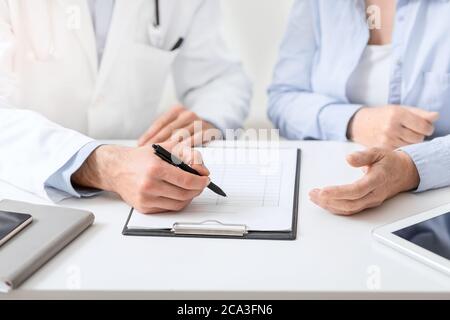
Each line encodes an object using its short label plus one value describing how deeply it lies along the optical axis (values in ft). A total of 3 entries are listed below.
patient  4.39
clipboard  3.09
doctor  3.62
